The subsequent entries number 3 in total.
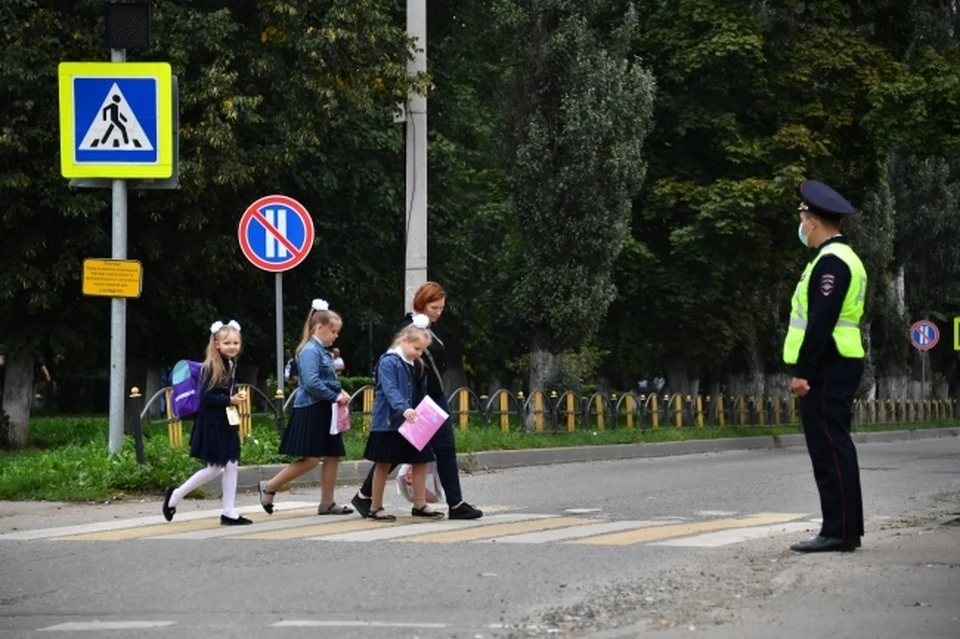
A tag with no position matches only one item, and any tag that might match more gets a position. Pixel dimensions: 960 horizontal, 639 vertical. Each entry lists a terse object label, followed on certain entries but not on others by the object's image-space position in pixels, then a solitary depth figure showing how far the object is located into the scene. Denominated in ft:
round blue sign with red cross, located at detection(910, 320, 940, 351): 191.52
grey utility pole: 81.15
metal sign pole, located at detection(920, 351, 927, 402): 199.86
